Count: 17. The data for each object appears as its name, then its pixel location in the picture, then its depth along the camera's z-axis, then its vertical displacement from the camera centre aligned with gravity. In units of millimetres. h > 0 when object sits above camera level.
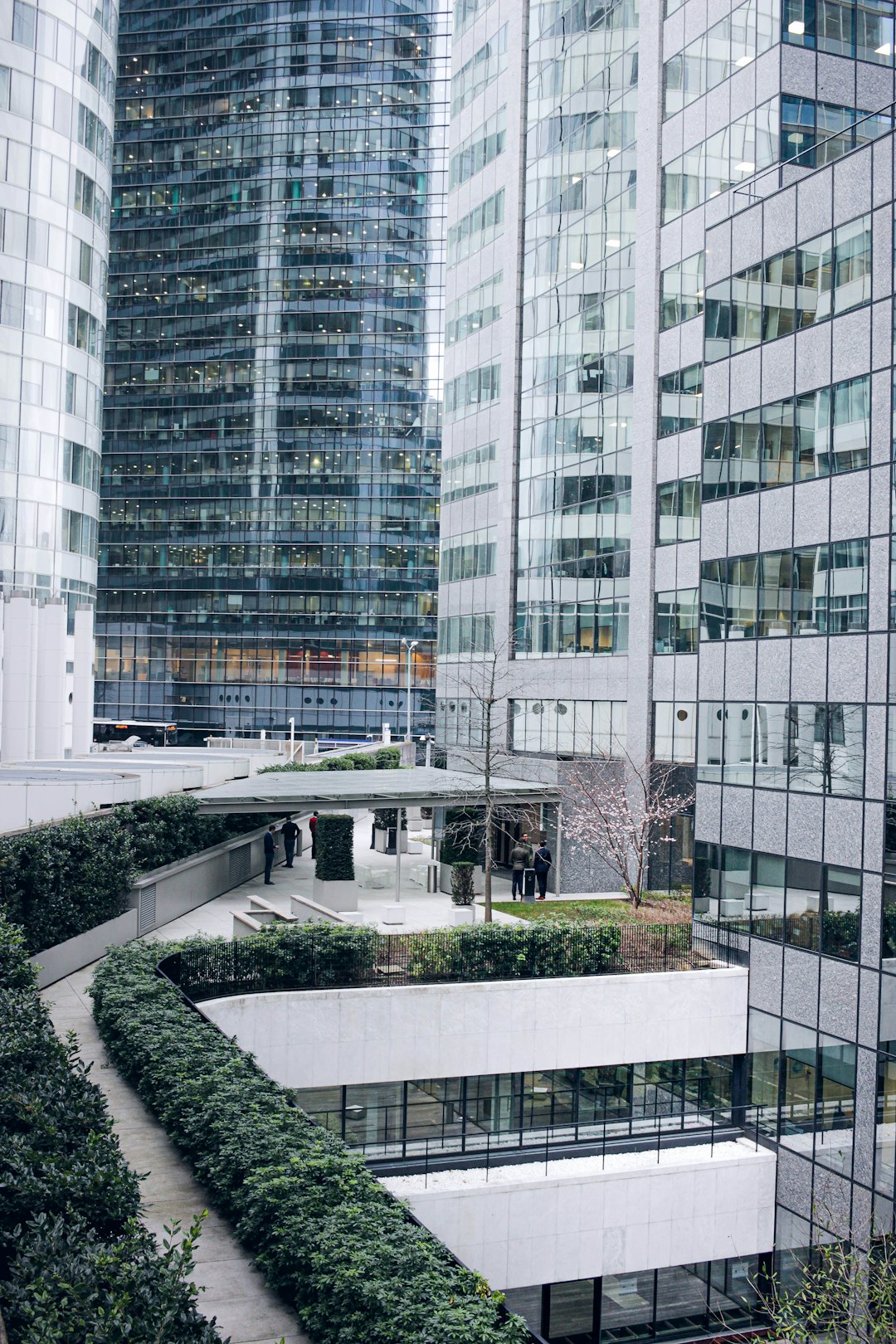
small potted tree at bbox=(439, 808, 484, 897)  35562 -4668
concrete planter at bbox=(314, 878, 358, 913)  32375 -5517
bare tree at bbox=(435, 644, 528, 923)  40625 -1014
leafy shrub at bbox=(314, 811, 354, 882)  32375 -4233
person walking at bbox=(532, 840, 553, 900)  36312 -5188
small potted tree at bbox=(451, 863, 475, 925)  34438 -5577
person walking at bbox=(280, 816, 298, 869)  40938 -5014
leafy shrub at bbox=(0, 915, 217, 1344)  8156 -4281
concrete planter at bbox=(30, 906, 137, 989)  23719 -5607
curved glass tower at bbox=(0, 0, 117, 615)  49281 +16920
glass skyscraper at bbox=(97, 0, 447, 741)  108938 +29903
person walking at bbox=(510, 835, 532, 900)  36906 -5186
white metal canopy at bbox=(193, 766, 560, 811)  32062 -2835
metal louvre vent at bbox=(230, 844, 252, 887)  37566 -5657
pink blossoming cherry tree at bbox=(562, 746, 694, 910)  38375 -3545
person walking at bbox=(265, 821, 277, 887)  36344 -4944
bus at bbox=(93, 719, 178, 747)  110625 -4281
